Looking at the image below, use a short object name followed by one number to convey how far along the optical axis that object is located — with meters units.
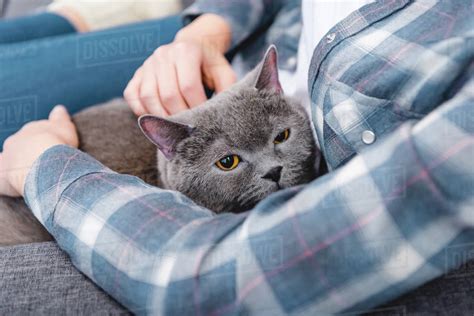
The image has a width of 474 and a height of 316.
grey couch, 0.69
